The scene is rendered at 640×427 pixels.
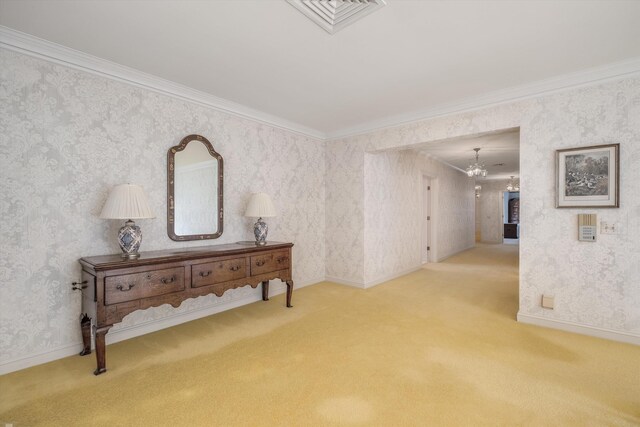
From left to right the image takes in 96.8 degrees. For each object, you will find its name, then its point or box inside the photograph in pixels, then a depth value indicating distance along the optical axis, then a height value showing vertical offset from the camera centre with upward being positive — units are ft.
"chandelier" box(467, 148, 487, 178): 18.22 +2.62
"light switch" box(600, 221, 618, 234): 8.76 -0.53
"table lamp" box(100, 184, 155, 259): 7.64 +0.01
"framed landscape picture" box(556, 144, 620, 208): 8.74 +1.09
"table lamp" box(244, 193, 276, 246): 11.30 +0.01
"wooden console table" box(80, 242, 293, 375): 7.04 -1.97
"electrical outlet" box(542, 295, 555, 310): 9.67 -3.10
